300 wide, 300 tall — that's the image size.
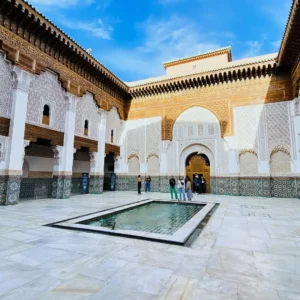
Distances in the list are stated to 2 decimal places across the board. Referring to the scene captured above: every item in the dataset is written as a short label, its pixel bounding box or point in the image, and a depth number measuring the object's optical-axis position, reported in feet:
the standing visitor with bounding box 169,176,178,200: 25.62
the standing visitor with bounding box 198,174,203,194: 33.62
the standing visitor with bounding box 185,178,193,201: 23.55
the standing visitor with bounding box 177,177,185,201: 23.71
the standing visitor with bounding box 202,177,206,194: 33.88
